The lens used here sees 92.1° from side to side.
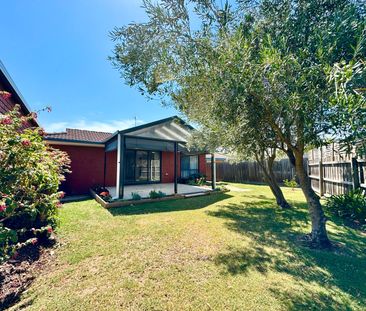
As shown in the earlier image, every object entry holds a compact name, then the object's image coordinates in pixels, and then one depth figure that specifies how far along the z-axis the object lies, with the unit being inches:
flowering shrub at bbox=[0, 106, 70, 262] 104.4
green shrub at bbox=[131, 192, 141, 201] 328.8
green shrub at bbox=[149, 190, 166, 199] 349.4
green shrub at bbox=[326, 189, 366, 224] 219.6
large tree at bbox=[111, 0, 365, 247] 105.4
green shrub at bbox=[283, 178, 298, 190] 471.4
